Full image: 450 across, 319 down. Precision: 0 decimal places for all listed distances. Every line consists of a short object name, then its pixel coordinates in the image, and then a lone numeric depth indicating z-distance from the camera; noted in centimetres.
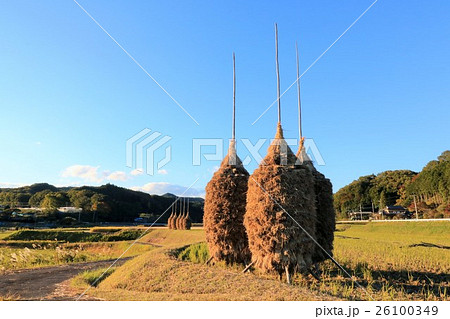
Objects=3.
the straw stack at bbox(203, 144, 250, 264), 1240
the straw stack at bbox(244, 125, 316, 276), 1009
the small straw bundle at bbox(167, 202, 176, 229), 4709
